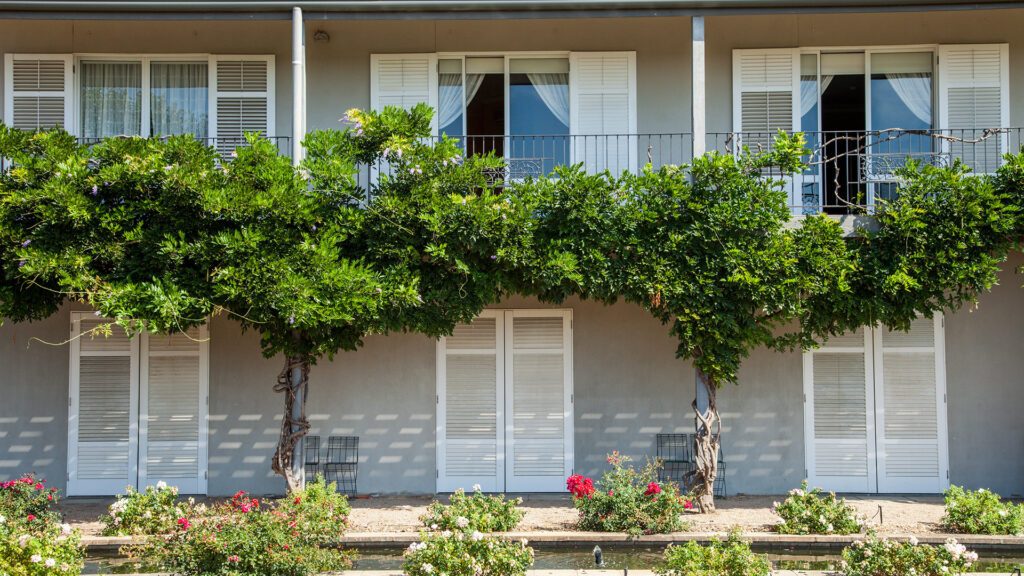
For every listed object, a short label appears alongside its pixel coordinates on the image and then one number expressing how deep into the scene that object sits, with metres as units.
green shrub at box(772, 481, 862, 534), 9.63
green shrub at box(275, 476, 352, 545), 8.75
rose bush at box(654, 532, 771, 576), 7.66
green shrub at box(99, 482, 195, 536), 9.80
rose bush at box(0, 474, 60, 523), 9.84
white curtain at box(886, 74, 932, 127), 12.67
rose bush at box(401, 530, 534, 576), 7.84
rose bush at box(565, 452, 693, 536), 9.77
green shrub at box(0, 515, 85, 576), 7.69
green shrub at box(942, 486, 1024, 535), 9.54
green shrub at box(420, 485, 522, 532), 9.10
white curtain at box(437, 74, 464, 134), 12.80
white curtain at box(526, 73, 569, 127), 12.77
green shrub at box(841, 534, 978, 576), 7.79
